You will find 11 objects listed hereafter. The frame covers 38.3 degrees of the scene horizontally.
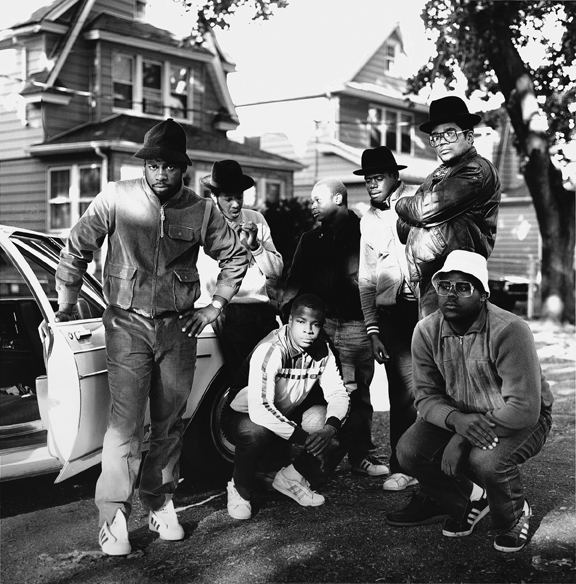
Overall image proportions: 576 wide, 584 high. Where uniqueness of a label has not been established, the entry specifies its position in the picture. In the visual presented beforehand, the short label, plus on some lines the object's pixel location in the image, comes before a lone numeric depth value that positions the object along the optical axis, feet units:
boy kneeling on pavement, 15.47
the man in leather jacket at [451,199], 14.64
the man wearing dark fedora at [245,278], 17.48
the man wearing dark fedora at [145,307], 13.78
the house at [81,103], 65.72
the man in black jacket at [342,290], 18.26
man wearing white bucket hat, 13.08
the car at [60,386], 14.23
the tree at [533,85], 50.75
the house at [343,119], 88.79
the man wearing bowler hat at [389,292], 17.31
